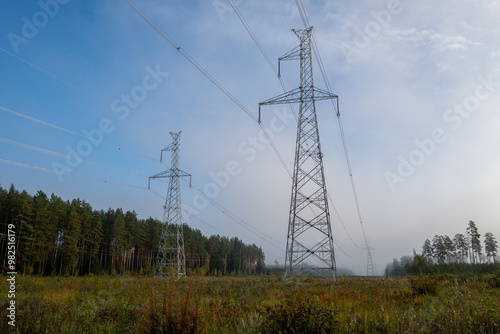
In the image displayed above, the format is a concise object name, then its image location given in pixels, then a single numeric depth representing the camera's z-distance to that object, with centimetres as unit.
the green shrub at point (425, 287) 1028
